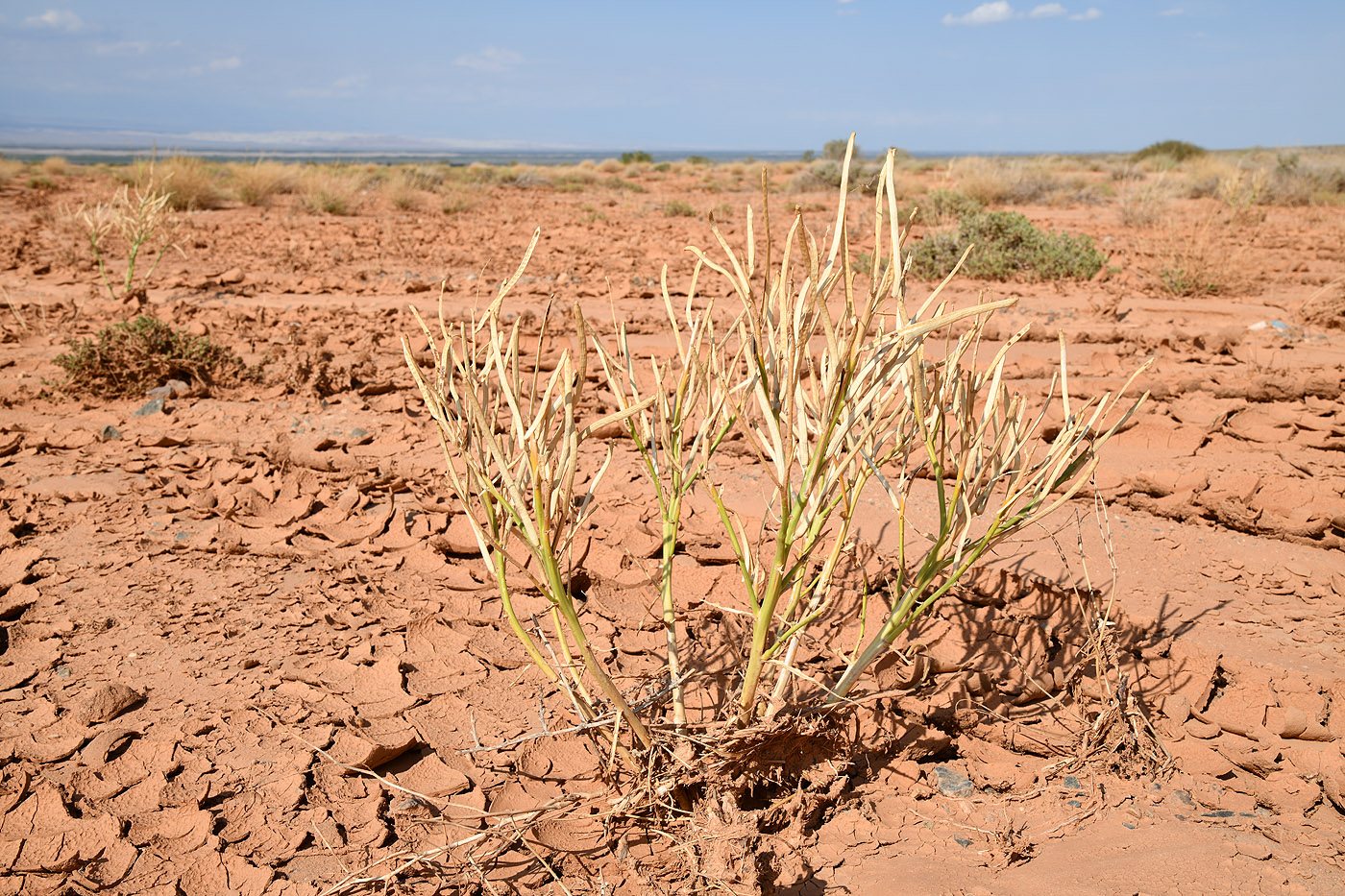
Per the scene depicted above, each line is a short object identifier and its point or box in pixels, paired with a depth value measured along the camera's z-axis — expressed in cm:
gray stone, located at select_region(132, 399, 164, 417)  436
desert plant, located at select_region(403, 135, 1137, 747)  132
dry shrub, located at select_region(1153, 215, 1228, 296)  711
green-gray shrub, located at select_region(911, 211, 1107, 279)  782
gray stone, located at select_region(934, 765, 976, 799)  196
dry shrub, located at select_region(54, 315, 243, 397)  454
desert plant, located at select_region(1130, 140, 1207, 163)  2763
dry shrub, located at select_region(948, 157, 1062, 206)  1520
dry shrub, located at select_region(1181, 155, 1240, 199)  1634
